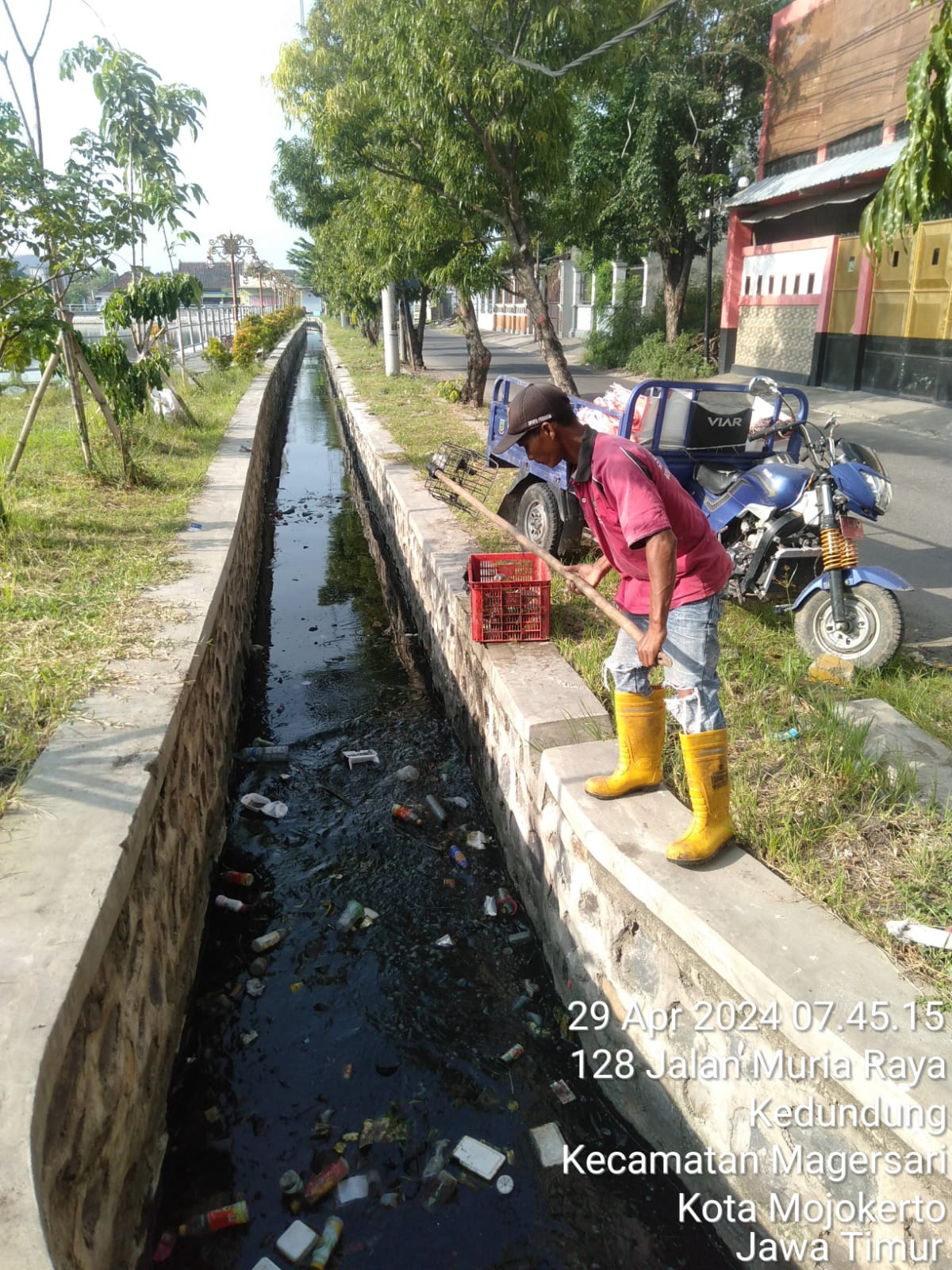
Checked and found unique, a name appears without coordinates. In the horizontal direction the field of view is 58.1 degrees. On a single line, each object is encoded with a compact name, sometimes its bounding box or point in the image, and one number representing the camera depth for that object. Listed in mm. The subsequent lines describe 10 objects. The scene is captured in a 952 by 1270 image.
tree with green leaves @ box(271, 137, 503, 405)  10852
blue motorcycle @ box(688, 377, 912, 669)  4207
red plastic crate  4621
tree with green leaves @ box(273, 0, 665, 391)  8289
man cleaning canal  2629
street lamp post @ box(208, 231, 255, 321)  31734
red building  12570
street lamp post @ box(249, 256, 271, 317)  42394
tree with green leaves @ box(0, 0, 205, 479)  6215
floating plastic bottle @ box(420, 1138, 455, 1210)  2691
